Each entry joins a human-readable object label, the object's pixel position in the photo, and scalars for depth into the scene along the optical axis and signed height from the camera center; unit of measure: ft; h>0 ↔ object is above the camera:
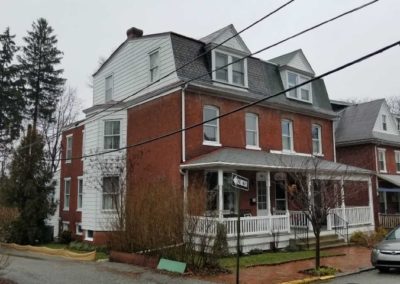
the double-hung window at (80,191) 86.38 +4.29
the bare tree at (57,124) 146.82 +30.50
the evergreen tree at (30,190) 82.43 +4.36
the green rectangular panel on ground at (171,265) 42.91 -5.31
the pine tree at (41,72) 138.92 +45.40
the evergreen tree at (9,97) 132.16 +34.76
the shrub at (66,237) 85.60 -4.73
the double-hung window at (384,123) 102.05 +20.45
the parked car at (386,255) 42.83 -4.39
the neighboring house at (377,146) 94.79 +14.54
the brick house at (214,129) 63.93 +14.10
